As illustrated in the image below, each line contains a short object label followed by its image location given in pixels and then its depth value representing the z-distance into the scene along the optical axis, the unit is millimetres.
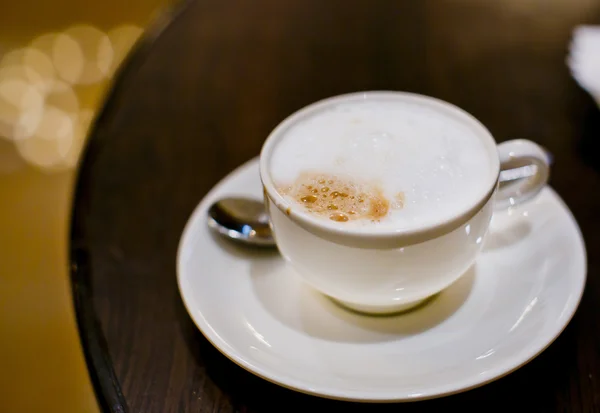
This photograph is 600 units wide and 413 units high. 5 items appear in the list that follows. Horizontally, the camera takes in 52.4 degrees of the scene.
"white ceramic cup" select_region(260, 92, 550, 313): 470
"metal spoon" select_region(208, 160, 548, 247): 639
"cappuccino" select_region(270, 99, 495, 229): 498
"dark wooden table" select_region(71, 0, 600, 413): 523
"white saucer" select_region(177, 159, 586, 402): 475
